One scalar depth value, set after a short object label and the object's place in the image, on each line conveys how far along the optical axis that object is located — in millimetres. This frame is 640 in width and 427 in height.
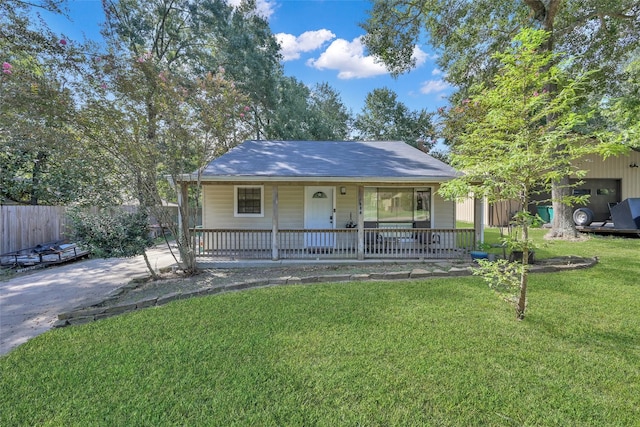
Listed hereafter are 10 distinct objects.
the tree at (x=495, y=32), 11523
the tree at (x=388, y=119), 30630
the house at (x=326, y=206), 7836
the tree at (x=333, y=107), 33344
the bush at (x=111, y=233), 5680
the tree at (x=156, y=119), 5723
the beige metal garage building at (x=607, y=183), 15578
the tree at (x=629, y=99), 8502
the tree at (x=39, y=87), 5422
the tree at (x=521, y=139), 3391
